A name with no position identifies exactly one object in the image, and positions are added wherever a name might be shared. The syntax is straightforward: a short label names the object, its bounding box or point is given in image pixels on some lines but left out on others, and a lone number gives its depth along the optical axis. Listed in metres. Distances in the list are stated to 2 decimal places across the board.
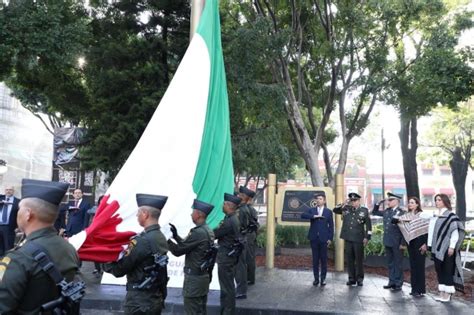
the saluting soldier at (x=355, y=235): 9.94
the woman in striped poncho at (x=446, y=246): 8.42
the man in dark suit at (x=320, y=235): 9.90
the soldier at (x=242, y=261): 8.59
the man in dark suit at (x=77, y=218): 10.55
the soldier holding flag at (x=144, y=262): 4.43
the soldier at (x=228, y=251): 6.83
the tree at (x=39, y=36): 9.62
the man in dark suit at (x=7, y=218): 10.63
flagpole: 8.49
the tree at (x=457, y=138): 26.58
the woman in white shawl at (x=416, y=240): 9.11
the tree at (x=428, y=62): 9.46
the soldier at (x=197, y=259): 5.57
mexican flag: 5.20
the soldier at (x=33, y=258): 2.58
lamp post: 28.66
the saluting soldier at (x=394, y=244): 9.55
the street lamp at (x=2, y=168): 18.45
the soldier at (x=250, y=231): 9.30
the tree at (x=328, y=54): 14.00
